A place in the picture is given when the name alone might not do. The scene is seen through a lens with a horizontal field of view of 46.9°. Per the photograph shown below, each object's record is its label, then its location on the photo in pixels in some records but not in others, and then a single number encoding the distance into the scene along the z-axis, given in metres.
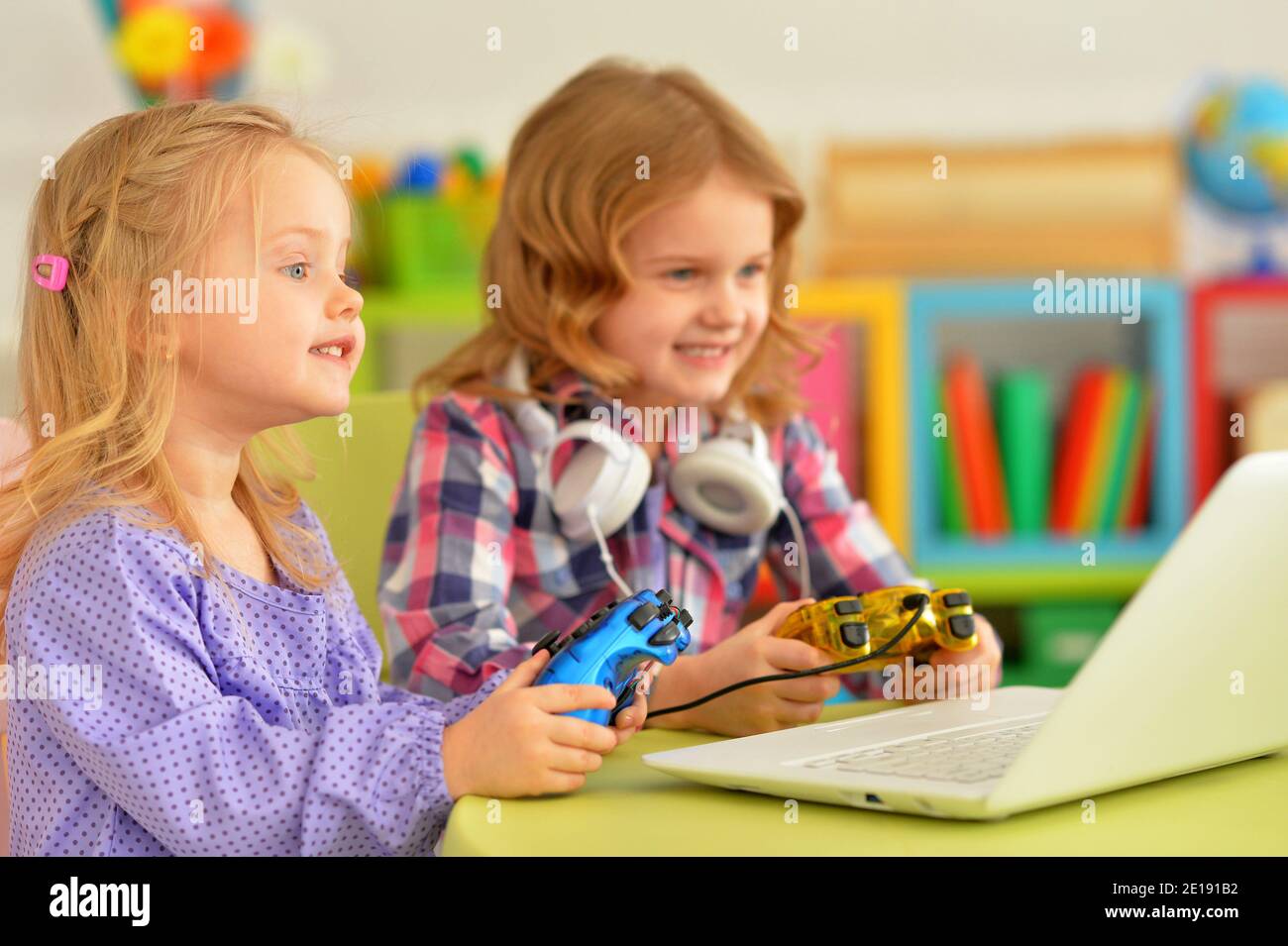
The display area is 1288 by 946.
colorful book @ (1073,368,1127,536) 2.64
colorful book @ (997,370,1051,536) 2.60
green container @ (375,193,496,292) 2.57
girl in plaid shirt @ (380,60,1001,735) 1.17
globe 2.60
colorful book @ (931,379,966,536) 2.63
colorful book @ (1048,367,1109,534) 2.64
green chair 1.26
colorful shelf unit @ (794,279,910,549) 2.58
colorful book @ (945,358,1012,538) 2.62
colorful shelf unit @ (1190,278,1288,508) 2.66
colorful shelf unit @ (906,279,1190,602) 2.62
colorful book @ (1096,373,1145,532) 2.64
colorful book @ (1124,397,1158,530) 2.67
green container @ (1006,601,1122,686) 2.65
